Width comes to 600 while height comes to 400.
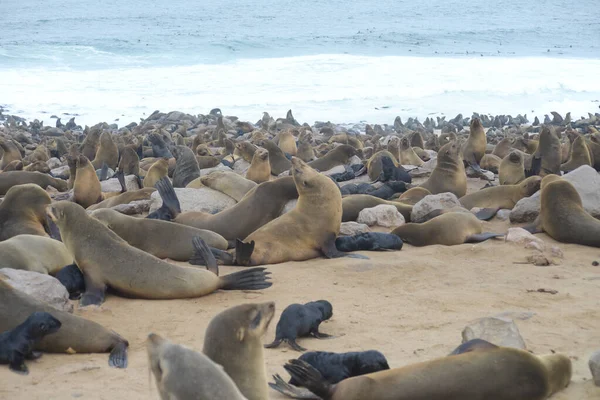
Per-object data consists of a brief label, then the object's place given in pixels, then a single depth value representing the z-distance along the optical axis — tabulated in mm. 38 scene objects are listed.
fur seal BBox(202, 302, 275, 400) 5502
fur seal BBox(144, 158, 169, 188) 17826
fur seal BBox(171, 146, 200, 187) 18239
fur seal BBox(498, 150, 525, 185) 17832
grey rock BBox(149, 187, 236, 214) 14797
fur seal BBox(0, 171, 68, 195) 18487
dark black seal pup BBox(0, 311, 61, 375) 7369
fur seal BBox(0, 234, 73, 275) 10466
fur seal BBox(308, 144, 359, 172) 20626
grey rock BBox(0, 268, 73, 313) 8792
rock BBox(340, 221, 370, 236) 13625
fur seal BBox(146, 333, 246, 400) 3799
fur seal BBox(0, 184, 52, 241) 12591
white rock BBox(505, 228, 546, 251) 12748
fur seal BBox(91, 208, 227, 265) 11973
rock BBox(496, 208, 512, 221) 15197
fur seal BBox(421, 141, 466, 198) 17060
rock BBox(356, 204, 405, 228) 14374
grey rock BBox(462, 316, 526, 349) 7275
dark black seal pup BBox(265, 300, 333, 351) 8108
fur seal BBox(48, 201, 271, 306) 9898
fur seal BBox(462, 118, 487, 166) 21631
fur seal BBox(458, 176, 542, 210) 15823
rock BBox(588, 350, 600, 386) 6576
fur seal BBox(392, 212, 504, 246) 13246
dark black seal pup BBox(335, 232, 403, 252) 12744
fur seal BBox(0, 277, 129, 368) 7933
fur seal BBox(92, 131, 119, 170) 22184
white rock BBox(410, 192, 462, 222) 14535
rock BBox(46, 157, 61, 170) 23654
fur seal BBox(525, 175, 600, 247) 13203
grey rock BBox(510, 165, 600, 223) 14593
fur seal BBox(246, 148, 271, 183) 17511
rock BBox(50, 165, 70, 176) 21094
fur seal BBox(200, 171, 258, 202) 15808
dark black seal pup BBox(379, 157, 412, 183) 17555
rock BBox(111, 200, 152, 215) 15008
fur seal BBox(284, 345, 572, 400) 5954
